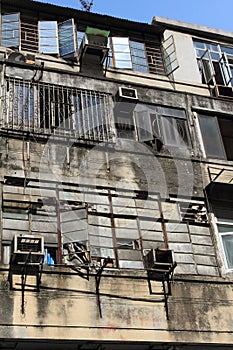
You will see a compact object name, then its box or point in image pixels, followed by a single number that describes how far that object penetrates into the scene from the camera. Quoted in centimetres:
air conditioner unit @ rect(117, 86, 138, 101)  1284
